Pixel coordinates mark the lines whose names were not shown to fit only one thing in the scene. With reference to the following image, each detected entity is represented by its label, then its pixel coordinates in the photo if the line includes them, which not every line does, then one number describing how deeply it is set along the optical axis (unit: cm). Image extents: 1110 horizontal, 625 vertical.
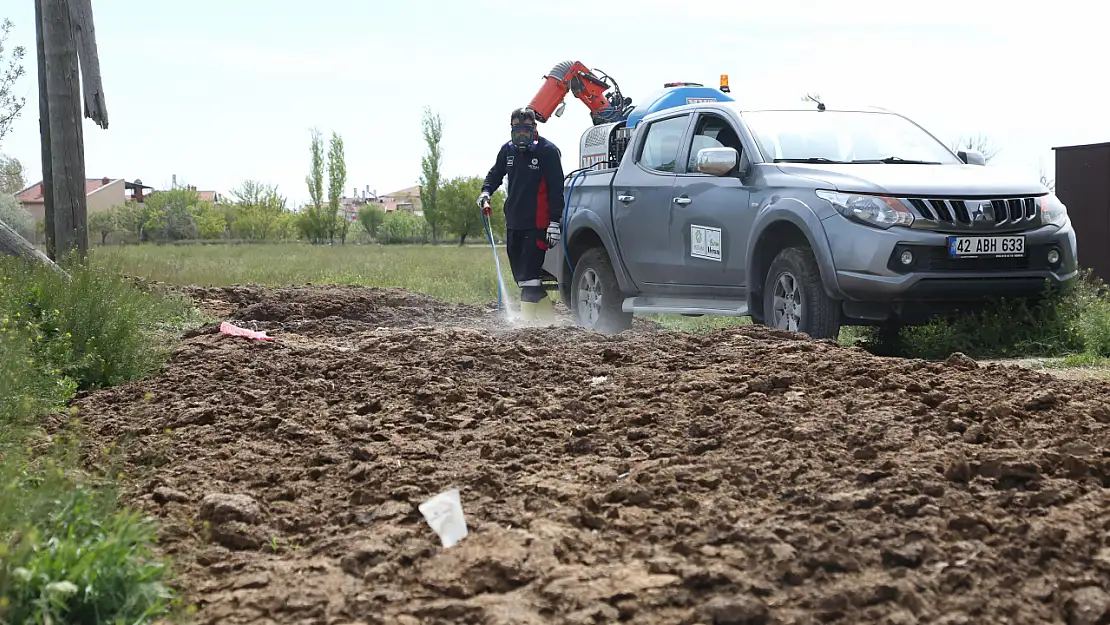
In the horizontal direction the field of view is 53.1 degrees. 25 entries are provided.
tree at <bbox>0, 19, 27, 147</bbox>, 1891
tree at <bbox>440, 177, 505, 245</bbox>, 8955
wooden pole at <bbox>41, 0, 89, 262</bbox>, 1212
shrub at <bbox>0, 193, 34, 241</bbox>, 3597
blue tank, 1251
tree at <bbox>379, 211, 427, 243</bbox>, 9998
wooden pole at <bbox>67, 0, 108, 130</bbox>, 1245
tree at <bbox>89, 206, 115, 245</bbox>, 8562
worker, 1212
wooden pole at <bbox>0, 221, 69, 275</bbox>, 1073
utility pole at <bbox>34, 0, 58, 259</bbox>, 1257
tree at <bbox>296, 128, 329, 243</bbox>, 7850
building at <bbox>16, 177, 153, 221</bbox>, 9638
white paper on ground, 382
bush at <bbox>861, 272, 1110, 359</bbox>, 829
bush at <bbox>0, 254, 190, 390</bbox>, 738
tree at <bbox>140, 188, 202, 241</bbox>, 8962
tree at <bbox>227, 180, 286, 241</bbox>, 9131
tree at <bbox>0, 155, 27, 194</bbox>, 4010
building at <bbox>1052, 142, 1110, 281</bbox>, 1289
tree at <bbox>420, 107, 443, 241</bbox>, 7238
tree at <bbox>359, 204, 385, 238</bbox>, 10969
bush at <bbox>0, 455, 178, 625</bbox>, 307
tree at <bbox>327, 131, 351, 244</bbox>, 7881
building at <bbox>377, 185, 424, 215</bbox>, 14938
